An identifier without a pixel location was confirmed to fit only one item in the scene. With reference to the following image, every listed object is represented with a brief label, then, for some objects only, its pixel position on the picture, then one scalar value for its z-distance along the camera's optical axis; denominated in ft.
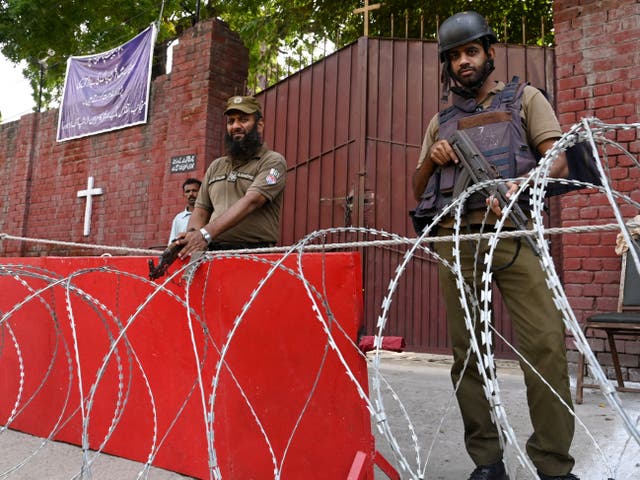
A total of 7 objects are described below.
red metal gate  15.61
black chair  9.81
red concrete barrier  6.23
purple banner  21.25
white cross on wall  22.61
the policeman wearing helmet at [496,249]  5.77
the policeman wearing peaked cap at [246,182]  8.59
